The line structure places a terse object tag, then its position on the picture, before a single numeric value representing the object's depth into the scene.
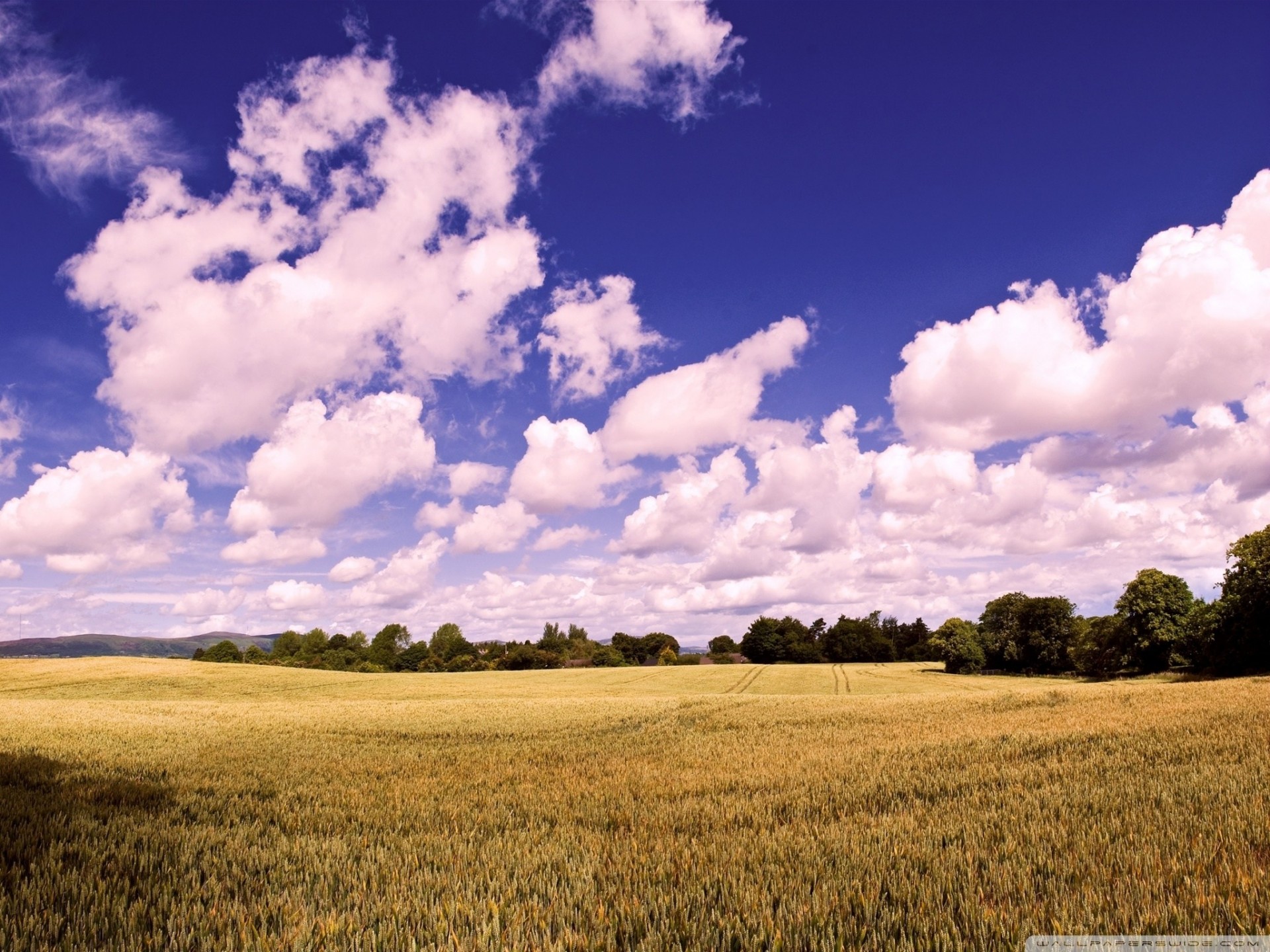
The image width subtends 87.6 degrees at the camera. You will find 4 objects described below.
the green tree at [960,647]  87.12
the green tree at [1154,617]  62.12
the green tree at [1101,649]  66.81
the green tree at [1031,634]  83.00
